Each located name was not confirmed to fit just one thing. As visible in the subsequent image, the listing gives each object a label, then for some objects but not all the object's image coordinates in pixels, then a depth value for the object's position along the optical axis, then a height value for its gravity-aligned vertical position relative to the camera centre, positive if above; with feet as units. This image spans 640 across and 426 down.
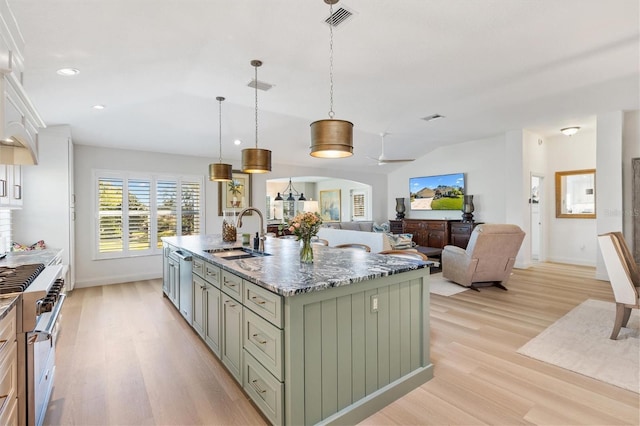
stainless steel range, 5.08 -2.03
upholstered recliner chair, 14.60 -2.27
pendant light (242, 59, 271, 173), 9.91 +1.61
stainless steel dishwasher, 10.60 -2.59
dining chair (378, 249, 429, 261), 12.77 -1.82
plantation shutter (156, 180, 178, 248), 20.11 +0.17
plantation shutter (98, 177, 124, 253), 18.29 -0.18
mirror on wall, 21.38 +1.07
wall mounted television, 24.54 +1.51
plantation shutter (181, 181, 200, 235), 21.02 +0.23
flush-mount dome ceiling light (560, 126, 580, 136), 19.16 +4.84
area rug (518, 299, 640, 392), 7.90 -4.06
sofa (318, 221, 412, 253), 15.48 -1.52
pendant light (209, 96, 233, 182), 12.28 +1.54
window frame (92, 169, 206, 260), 18.13 +0.40
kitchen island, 5.57 -2.47
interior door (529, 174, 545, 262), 22.93 +0.18
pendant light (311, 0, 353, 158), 6.39 +1.54
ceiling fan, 19.69 +3.26
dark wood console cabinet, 22.82 -1.65
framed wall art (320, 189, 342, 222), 42.22 +0.81
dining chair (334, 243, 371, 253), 15.14 -1.72
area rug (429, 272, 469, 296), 15.10 -3.91
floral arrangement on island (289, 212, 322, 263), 7.66 -0.38
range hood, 4.30 +1.41
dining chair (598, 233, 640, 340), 9.18 -2.06
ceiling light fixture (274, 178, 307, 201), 37.66 +2.62
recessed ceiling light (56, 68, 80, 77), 9.38 +4.26
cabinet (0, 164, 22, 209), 9.24 +0.83
